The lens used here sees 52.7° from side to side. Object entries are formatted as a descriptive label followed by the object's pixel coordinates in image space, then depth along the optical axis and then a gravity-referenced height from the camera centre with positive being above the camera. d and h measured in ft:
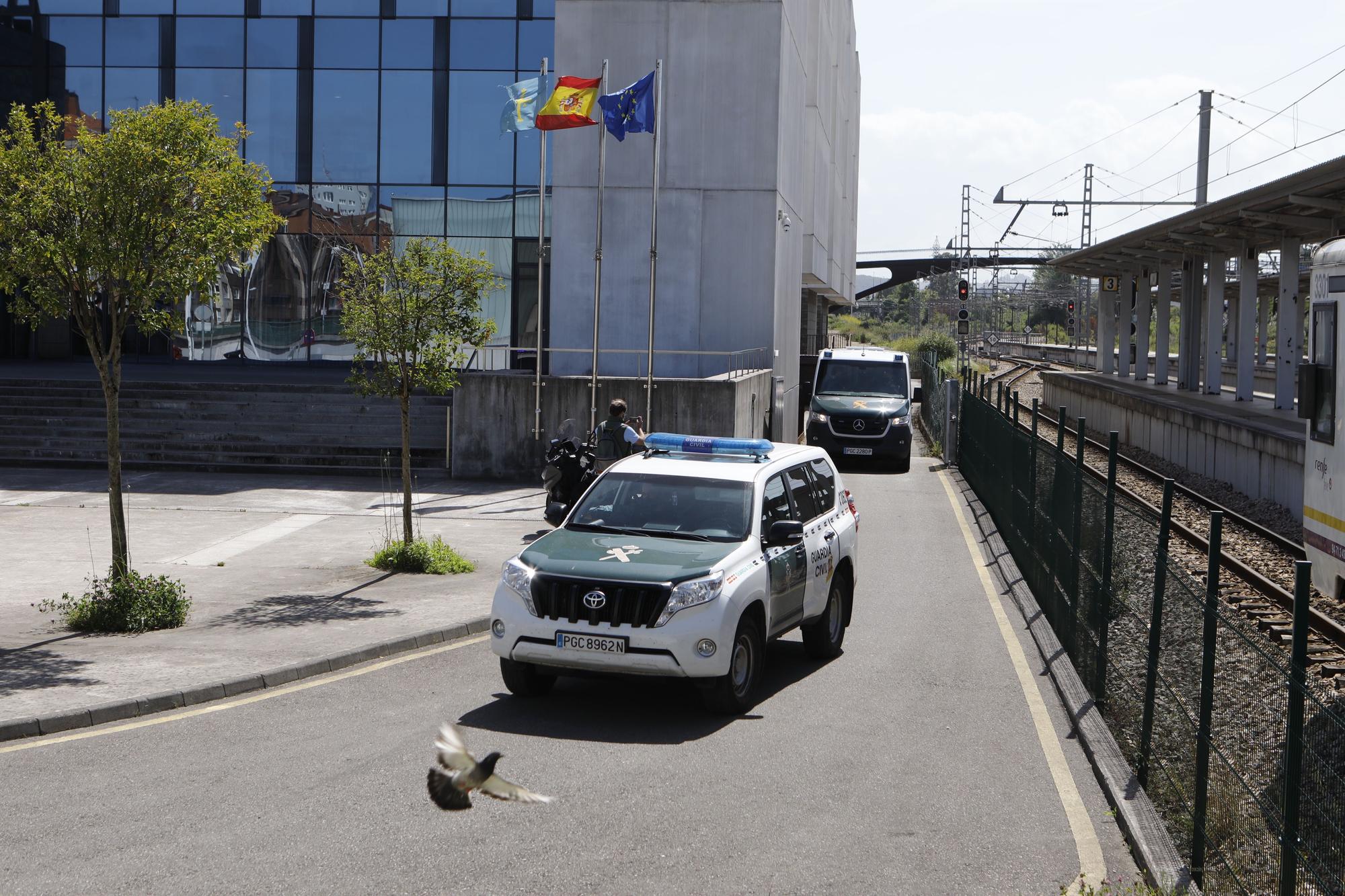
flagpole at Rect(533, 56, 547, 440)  72.38 -0.61
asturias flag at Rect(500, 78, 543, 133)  74.43 +14.69
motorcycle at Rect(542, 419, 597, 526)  52.13 -3.69
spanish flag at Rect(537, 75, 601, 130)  70.54 +14.14
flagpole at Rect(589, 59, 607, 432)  74.74 +6.14
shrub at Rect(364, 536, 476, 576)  48.65 -6.70
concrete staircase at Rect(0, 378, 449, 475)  80.28 -3.58
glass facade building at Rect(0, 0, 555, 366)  122.21 +24.54
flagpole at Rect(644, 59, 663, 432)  76.23 +8.52
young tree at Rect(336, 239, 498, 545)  47.39 +2.05
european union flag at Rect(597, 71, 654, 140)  75.46 +14.95
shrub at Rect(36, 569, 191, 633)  37.83 -6.73
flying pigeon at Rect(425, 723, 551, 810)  15.78 -4.81
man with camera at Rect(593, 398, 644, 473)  54.49 -2.55
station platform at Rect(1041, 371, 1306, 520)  71.77 -2.83
